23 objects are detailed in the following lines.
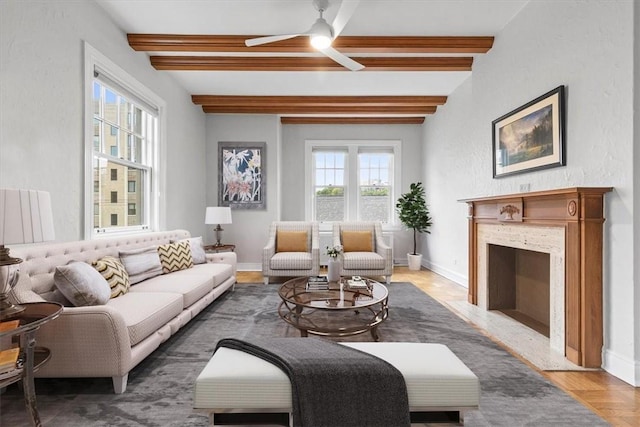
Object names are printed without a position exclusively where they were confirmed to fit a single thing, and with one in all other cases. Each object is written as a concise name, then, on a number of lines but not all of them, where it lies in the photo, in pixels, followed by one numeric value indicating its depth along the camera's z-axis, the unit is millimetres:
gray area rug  1769
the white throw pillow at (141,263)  3082
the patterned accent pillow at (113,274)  2607
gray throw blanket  1386
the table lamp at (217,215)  5262
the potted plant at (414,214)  6133
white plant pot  6133
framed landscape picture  2717
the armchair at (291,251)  4895
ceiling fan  2838
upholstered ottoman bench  1424
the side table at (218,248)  5184
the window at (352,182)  6824
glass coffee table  2596
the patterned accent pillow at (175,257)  3604
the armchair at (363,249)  4824
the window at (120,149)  3113
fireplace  2318
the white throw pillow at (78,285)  2186
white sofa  1927
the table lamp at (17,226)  1493
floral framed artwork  6152
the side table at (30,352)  1490
